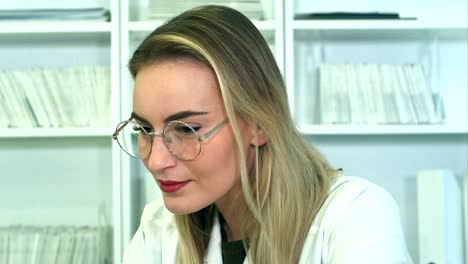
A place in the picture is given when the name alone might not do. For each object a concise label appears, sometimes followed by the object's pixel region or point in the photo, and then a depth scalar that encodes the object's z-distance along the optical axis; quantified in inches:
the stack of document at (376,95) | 95.2
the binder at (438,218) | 91.1
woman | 46.2
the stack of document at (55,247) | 95.0
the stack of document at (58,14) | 93.7
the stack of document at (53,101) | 95.0
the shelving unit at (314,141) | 102.7
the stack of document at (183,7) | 93.3
